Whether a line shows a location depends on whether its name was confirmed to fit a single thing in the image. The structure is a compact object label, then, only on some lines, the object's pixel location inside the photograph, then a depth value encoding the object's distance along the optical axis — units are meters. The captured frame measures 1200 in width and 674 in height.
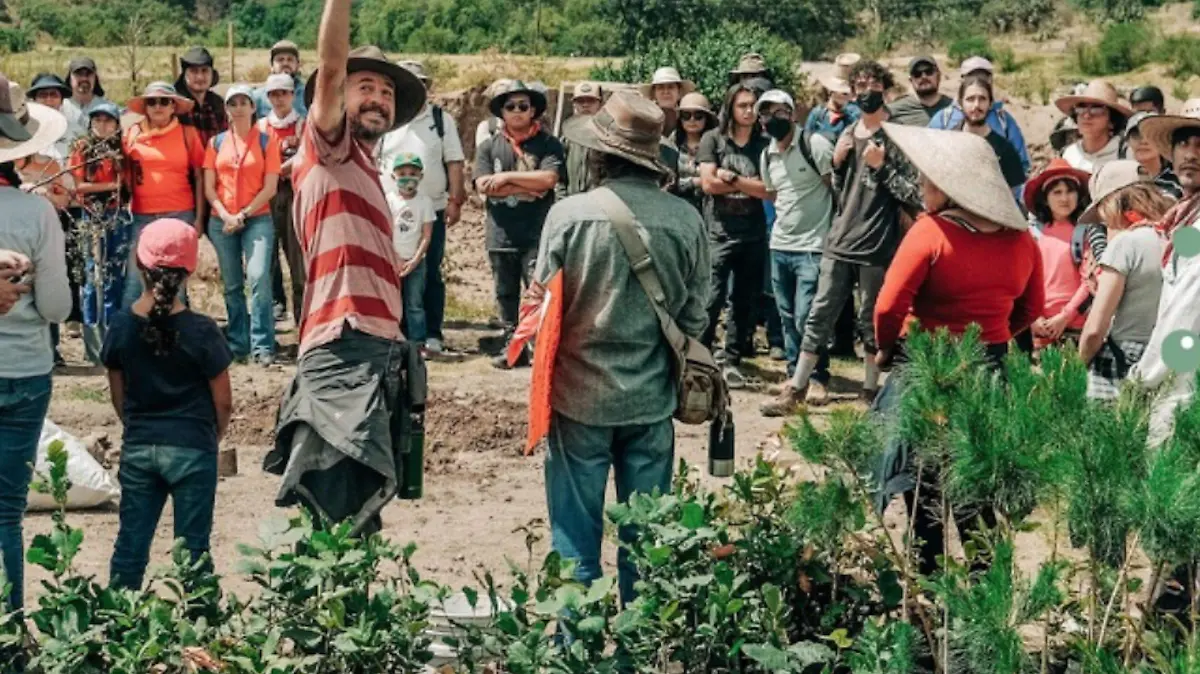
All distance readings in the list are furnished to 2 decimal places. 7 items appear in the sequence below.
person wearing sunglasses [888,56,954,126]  10.55
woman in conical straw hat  5.76
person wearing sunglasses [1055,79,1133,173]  9.70
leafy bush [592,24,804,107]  21.30
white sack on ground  7.66
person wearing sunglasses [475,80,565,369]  10.94
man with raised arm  5.17
